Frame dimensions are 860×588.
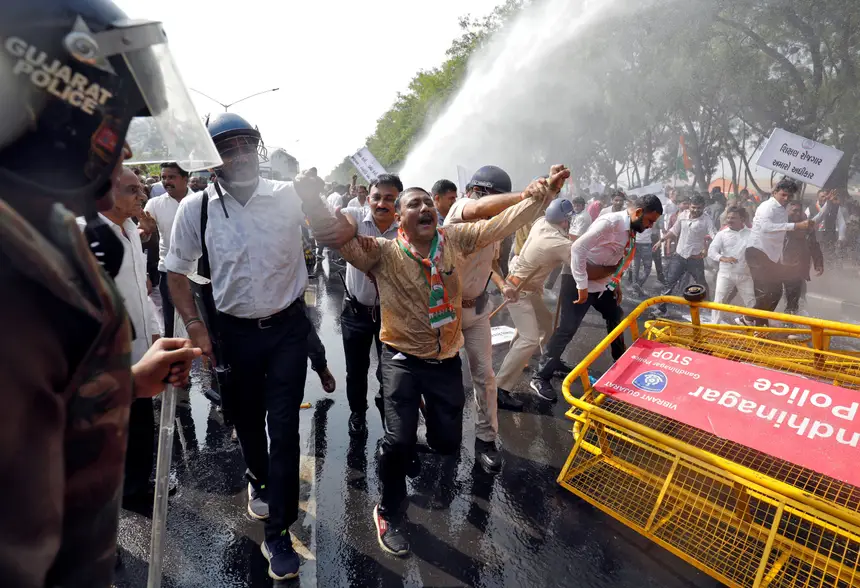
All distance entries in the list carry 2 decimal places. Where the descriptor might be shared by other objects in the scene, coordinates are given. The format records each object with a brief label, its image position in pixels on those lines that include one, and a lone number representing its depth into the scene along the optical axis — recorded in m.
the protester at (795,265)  6.55
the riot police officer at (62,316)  0.65
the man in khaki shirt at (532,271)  4.51
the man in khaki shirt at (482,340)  3.65
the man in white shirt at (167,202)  4.59
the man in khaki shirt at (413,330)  2.74
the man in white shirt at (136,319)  2.65
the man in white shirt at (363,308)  3.86
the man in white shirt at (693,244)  8.19
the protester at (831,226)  12.04
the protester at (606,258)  4.41
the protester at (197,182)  6.44
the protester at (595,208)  13.57
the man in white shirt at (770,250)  6.48
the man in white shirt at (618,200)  10.54
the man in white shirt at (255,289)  2.60
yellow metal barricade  2.36
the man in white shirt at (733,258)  6.54
